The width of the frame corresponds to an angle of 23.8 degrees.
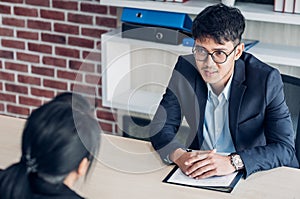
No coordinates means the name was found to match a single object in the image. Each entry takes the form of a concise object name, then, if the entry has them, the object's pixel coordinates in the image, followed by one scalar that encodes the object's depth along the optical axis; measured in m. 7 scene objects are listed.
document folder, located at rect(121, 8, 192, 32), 2.97
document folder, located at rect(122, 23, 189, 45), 2.99
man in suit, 2.16
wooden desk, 2.00
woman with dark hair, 1.43
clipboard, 2.02
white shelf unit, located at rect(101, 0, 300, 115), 2.84
